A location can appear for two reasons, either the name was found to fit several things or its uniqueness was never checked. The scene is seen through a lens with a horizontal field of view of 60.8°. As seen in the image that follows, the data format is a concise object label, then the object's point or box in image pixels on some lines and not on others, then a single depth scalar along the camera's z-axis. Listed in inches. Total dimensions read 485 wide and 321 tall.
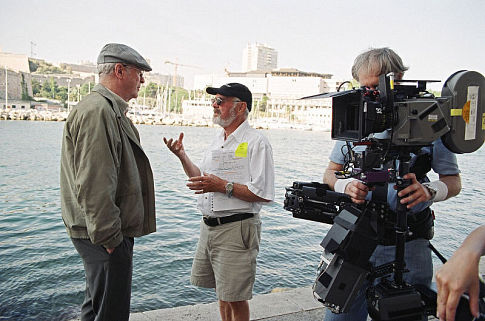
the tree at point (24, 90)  3754.9
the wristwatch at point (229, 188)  101.3
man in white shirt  101.3
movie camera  61.0
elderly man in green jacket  79.2
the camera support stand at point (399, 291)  57.9
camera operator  69.7
